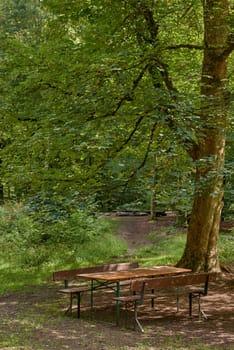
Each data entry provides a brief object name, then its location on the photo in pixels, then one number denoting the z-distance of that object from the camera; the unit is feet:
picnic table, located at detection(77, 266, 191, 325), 25.31
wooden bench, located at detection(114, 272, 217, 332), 24.71
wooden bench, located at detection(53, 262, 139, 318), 27.30
